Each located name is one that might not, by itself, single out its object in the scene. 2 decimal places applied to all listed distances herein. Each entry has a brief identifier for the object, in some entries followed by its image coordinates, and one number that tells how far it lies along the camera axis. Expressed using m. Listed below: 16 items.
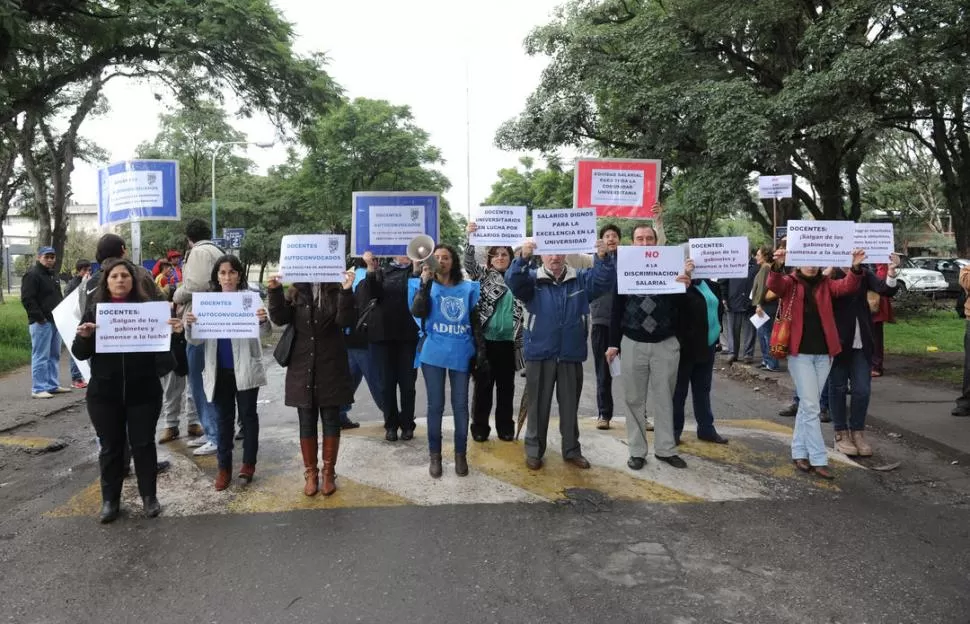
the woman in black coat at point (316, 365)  4.86
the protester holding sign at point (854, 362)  5.64
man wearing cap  8.73
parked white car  24.25
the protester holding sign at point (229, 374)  4.98
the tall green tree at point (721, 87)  12.83
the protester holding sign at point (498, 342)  5.95
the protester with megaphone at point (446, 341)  5.19
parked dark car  24.64
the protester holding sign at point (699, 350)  5.83
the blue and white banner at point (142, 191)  6.20
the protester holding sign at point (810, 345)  5.29
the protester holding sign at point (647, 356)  5.35
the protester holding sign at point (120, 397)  4.43
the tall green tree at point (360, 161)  32.19
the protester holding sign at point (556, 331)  5.29
